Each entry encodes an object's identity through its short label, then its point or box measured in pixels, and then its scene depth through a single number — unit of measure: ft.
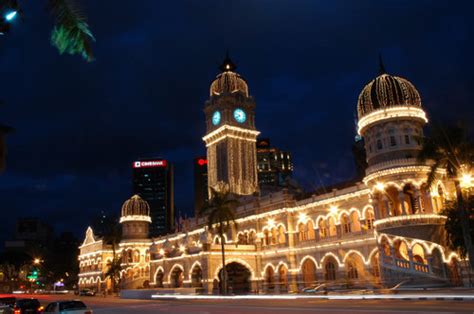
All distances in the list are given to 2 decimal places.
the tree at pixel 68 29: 28.27
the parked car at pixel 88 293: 237.45
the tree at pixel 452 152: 104.42
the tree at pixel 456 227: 120.98
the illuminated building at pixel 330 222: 131.95
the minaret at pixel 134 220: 292.81
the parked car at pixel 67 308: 70.85
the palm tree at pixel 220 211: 172.04
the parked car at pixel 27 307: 90.48
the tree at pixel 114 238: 248.73
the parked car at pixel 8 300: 106.29
